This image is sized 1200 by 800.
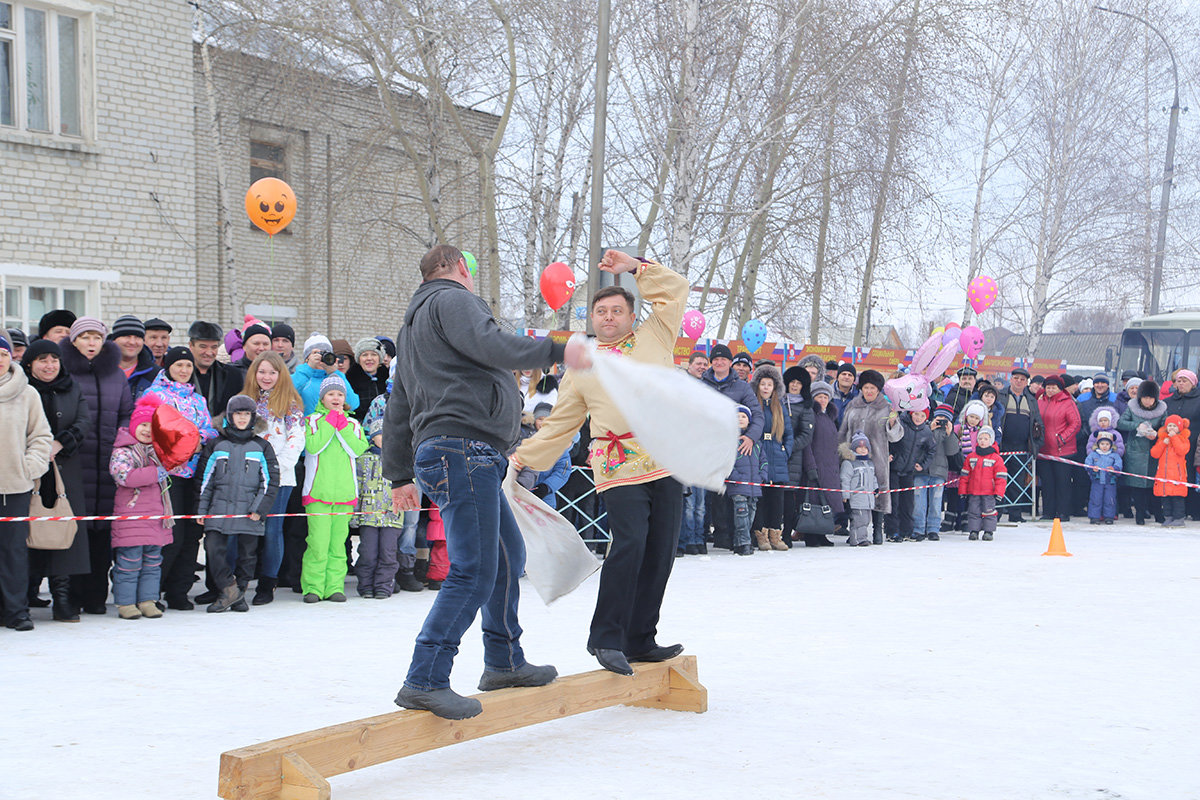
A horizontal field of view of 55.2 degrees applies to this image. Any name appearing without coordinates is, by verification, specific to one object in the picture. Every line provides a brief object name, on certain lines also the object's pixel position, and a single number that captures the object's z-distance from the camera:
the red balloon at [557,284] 14.41
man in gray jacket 4.25
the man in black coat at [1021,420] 15.16
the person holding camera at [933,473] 13.16
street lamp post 26.76
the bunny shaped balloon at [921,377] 13.02
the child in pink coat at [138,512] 7.53
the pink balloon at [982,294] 18.89
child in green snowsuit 8.38
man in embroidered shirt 5.16
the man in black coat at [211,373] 8.62
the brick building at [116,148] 14.84
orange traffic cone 11.57
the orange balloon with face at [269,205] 13.42
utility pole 14.84
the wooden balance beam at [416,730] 3.71
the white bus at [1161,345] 21.08
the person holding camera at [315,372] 8.84
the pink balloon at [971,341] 16.00
